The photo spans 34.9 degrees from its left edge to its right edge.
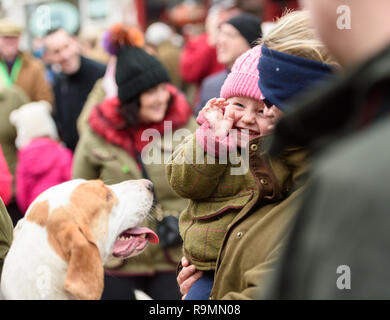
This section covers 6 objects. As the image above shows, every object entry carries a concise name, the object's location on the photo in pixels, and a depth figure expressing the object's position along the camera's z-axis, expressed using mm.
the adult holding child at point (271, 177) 2123
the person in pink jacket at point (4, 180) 3929
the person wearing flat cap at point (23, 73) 8164
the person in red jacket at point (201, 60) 8031
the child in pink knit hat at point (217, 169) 2463
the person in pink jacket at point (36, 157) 5234
